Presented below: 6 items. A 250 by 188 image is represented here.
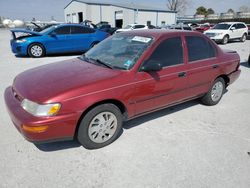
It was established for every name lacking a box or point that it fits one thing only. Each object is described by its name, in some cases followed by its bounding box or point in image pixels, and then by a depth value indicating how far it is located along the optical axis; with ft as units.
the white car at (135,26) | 71.36
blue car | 30.68
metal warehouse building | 125.98
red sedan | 8.78
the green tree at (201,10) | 259.12
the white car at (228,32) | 52.33
